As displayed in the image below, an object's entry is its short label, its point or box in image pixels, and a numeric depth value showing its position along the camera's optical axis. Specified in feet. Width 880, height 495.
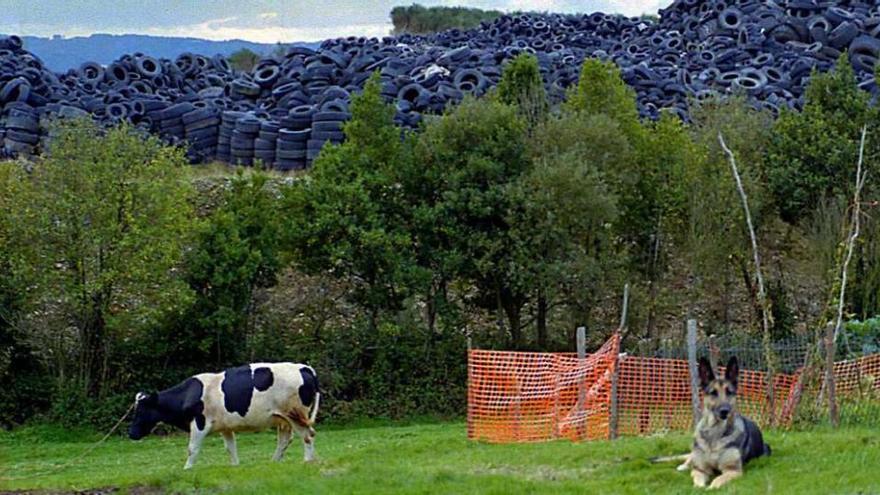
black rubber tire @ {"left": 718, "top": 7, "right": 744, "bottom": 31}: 198.59
